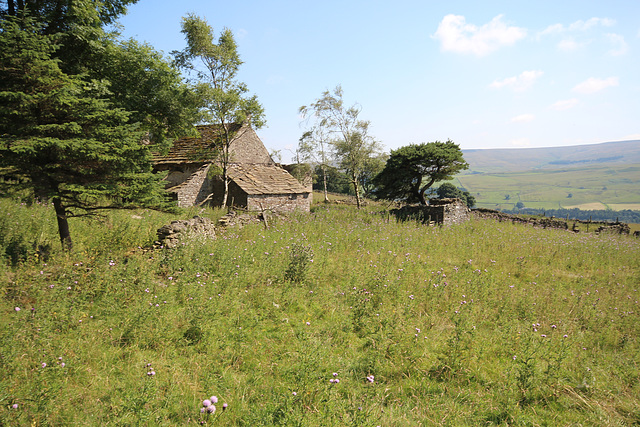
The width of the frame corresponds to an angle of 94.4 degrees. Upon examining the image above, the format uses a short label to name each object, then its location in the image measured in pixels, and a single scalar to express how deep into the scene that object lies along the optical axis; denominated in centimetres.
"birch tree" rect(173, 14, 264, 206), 1791
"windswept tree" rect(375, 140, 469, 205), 2883
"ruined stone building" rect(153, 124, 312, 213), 2094
